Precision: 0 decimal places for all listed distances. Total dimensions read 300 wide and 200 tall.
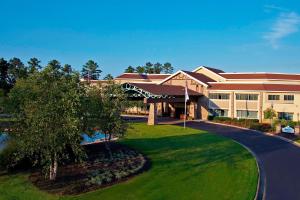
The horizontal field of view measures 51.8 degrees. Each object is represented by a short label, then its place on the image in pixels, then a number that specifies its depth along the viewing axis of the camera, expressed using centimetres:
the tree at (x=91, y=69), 12888
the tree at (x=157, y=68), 14412
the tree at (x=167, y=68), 15000
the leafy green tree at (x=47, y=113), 1845
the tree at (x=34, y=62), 9732
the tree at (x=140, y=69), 13250
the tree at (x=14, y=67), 7900
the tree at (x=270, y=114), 5109
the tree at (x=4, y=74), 7602
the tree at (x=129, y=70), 12900
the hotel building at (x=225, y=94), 5316
